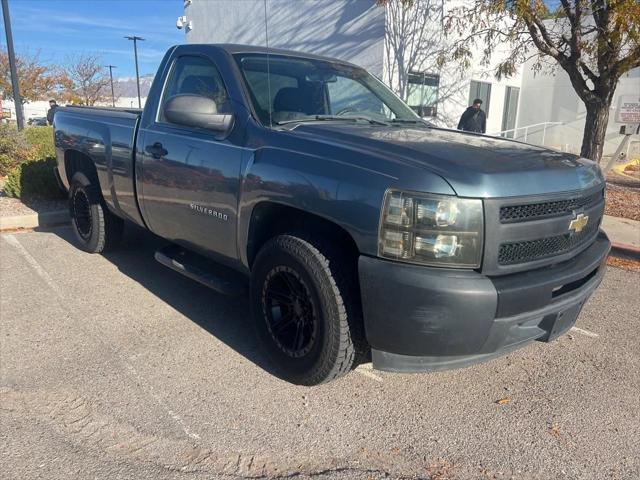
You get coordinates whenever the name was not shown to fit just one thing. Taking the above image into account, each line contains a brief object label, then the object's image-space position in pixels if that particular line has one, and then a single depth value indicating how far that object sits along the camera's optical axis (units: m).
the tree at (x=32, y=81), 37.44
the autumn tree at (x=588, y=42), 7.62
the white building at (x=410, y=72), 13.46
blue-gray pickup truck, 2.42
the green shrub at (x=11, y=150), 9.61
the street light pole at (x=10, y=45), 13.21
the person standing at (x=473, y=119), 11.71
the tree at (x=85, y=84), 47.34
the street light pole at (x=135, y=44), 38.13
